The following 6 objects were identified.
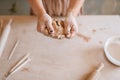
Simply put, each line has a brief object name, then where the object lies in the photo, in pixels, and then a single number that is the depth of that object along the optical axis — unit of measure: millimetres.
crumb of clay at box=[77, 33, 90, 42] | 911
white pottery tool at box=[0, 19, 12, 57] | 875
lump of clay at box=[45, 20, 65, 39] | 879
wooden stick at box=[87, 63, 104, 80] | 772
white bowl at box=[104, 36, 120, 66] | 828
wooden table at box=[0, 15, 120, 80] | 800
